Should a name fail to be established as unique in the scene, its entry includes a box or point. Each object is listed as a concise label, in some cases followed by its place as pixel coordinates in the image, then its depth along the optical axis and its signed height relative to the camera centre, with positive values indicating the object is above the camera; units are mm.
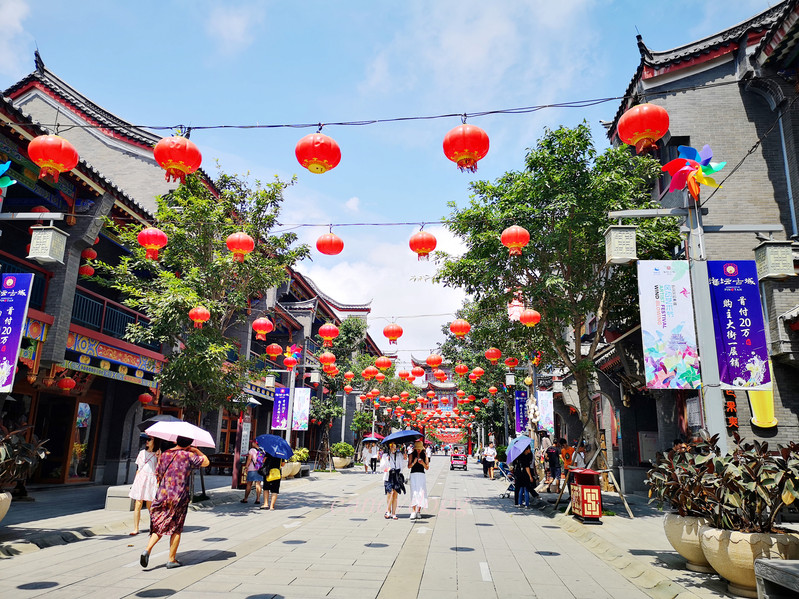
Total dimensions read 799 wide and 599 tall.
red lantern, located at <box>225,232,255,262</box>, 10562 +3470
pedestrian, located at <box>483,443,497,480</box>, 27984 -1057
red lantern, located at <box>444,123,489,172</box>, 7234 +3711
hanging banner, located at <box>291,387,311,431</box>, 25922 +1120
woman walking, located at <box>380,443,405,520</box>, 12523 -929
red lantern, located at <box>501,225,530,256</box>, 10672 +3718
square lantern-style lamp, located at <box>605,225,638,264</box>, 8227 +2830
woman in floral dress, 6961 -848
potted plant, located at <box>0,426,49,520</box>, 7609 -457
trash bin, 11500 -1171
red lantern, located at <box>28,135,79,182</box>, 7727 +3718
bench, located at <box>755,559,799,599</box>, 4508 -1096
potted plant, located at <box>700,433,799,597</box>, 5766 -736
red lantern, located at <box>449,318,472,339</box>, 14344 +2742
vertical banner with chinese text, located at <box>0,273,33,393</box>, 8875 +1707
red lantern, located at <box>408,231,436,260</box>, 9969 +3353
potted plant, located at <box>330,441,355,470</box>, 33103 -1195
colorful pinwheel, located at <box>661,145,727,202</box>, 8008 +3888
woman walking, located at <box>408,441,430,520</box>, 12125 -862
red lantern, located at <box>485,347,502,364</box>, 17797 +2585
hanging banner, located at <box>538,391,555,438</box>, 20609 +990
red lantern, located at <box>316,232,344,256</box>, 10055 +3324
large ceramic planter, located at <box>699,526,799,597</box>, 5723 -1092
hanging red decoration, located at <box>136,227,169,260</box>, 10992 +3637
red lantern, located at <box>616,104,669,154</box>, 7055 +3936
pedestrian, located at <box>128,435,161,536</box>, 9586 -819
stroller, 17641 -1561
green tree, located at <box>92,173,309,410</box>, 12781 +3765
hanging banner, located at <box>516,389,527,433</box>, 24750 +1142
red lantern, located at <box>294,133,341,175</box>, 7160 +3537
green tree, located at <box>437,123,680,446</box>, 12938 +4737
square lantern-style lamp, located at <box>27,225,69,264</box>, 8680 +2763
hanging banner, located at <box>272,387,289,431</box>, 24047 +933
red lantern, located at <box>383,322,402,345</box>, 14930 +2677
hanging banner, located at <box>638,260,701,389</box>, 7879 +1648
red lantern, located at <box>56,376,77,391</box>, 13547 +1035
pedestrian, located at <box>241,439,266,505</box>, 14297 -835
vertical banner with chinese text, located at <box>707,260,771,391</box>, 7598 +1606
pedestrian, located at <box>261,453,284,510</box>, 13453 -1013
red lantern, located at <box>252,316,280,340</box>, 16172 +3018
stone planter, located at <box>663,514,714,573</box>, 6750 -1159
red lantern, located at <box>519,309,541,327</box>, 13258 +2778
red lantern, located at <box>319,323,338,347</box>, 16484 +2943
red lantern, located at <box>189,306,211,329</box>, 12180 +2468
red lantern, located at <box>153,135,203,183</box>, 7336 +3542
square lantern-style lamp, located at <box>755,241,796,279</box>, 10602 +3444
